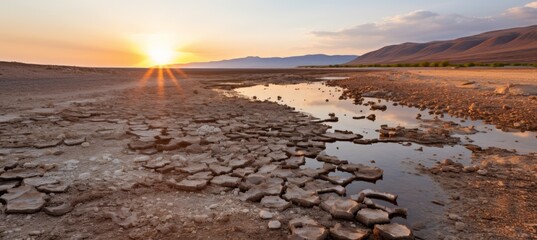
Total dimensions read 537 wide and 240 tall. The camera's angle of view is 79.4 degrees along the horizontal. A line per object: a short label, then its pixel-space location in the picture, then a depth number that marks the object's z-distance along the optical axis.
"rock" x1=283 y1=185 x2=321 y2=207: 3.52
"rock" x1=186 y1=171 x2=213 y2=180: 4.17
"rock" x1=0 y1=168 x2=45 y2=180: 4.03
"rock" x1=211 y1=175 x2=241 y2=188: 4.03
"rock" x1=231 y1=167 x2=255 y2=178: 4.35
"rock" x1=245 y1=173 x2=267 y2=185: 4.13
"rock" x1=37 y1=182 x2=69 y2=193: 3.67
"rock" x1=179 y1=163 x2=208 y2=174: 4.45
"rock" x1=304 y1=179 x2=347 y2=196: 3.89
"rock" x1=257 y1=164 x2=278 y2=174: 4.56
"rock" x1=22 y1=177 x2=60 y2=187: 3.87
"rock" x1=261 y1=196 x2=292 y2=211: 3.45
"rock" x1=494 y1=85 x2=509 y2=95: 11.55
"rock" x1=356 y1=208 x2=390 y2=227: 3.07
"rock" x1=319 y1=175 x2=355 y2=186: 4.20
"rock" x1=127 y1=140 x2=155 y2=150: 5.43
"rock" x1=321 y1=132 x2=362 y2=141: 6.61
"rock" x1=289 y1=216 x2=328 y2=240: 2.83
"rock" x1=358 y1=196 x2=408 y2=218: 3.29
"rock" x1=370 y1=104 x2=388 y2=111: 10.78
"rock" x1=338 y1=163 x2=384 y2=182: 4.41
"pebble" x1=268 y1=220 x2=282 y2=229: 3.02
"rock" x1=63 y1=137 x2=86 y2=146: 5.53
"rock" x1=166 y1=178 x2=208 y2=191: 3.87
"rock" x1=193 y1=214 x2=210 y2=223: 3.11
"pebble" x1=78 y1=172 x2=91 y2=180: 4.06
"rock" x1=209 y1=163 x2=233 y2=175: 4.43
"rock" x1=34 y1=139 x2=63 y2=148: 5.36
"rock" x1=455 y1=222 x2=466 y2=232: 3.01
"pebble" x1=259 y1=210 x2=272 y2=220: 3.20
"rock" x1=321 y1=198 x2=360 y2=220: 3.22
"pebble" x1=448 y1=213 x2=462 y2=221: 3.21
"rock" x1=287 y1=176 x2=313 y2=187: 4.12
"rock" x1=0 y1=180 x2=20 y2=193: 3.68
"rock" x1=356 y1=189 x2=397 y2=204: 3.66
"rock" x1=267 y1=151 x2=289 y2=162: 5.16
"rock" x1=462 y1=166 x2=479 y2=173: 4.56
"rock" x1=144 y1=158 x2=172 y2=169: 4.57
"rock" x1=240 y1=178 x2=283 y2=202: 3.65
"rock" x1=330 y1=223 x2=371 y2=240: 2.82
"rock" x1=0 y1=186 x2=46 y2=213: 3.18
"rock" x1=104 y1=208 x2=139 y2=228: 3.02
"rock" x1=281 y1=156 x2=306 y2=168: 4.80
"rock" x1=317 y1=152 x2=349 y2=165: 5.05
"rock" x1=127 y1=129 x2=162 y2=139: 6.23
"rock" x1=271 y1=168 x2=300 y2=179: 4.40
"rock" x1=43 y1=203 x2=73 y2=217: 3.17
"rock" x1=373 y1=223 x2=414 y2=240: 2.80
